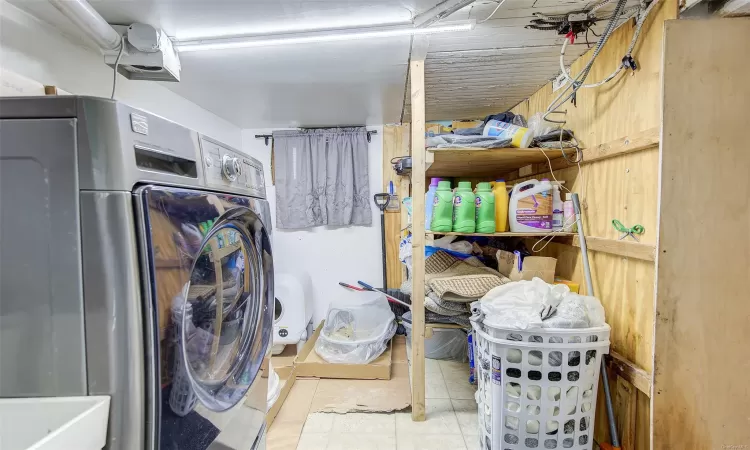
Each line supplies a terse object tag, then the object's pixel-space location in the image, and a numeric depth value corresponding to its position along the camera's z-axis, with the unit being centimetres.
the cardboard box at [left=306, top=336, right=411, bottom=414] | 186
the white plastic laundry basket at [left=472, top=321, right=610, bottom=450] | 121
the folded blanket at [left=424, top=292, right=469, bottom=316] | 176
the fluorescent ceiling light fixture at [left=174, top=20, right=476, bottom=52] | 138
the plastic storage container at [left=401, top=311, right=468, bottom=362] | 252
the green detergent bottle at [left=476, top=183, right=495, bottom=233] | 172
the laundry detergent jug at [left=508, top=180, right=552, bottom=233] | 170
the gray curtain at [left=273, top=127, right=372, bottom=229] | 297
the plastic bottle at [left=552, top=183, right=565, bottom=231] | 173
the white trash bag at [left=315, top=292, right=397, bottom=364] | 228
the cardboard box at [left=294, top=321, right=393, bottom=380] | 220
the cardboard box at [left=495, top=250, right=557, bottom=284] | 167
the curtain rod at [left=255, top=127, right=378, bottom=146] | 302
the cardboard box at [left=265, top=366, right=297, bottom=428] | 175
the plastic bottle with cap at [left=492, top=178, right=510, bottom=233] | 178
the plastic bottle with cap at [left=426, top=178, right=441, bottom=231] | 181
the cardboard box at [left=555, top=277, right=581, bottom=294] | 163
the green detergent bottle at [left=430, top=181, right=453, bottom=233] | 174
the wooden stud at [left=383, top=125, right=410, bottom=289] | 301
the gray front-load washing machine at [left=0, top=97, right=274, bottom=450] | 51
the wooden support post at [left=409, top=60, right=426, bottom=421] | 165
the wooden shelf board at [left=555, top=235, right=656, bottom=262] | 120
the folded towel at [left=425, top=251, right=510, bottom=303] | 169
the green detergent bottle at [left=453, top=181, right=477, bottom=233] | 173
